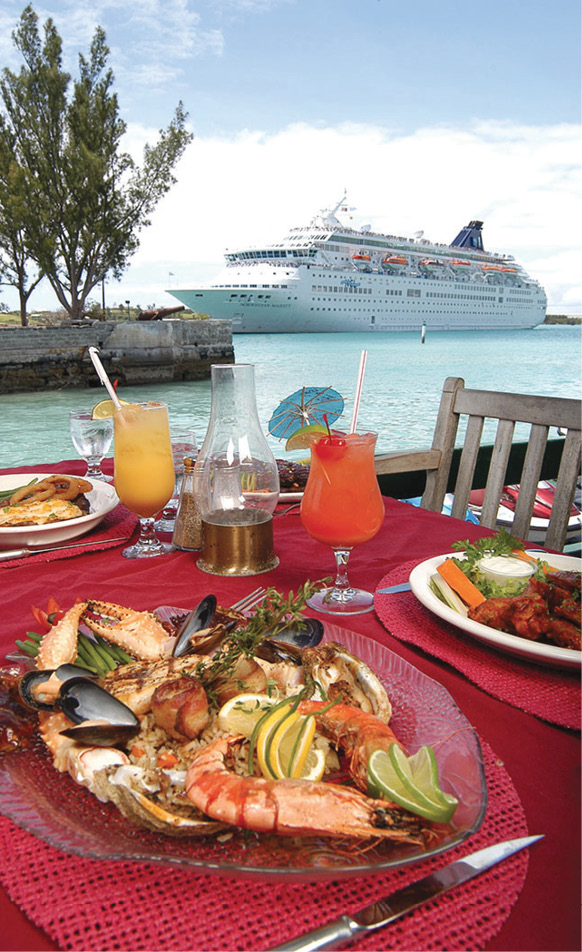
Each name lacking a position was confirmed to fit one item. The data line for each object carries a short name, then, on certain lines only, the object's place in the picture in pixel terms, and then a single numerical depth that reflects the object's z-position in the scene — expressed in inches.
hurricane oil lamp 47.7
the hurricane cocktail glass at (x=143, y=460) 51.7
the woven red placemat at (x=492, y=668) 29.1
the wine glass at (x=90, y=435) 69.4
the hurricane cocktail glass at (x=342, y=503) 41.6
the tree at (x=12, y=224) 725.3
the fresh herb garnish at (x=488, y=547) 41.1
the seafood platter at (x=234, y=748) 17.9
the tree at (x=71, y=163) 741.3
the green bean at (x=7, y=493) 62.5
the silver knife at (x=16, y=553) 50.9
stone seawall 610.2
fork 38.6
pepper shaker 53.4
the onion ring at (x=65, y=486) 59.1
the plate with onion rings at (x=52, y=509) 53.2
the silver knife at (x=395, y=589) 42.1
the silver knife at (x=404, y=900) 17.1
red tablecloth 18.3
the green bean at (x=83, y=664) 29.7
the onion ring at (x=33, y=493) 58.3
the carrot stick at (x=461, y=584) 38.1
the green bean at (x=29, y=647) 31.8
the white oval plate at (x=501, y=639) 30.2
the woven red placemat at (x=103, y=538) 51.8
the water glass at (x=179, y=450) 60.4
